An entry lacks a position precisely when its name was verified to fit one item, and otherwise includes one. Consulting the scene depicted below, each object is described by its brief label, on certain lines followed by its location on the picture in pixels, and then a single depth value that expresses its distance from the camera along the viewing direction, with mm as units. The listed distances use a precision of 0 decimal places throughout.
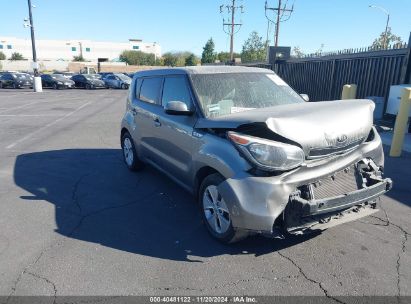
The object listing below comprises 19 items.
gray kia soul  2990
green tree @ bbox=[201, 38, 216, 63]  69250
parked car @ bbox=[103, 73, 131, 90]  36375
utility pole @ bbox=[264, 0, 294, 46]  33531
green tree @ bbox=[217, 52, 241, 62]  86306
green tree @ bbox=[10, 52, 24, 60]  101562
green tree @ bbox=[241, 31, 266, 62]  48469
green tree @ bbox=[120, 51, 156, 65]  104375
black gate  10266
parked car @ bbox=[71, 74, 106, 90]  35500
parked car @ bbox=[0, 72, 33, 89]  33500
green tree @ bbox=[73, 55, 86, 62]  108825
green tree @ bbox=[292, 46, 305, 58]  58472
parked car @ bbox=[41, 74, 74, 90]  34094
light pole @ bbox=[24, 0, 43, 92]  29000
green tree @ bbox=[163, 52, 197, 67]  90944
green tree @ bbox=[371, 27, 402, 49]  47800
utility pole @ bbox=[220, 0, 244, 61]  43756
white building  110688
